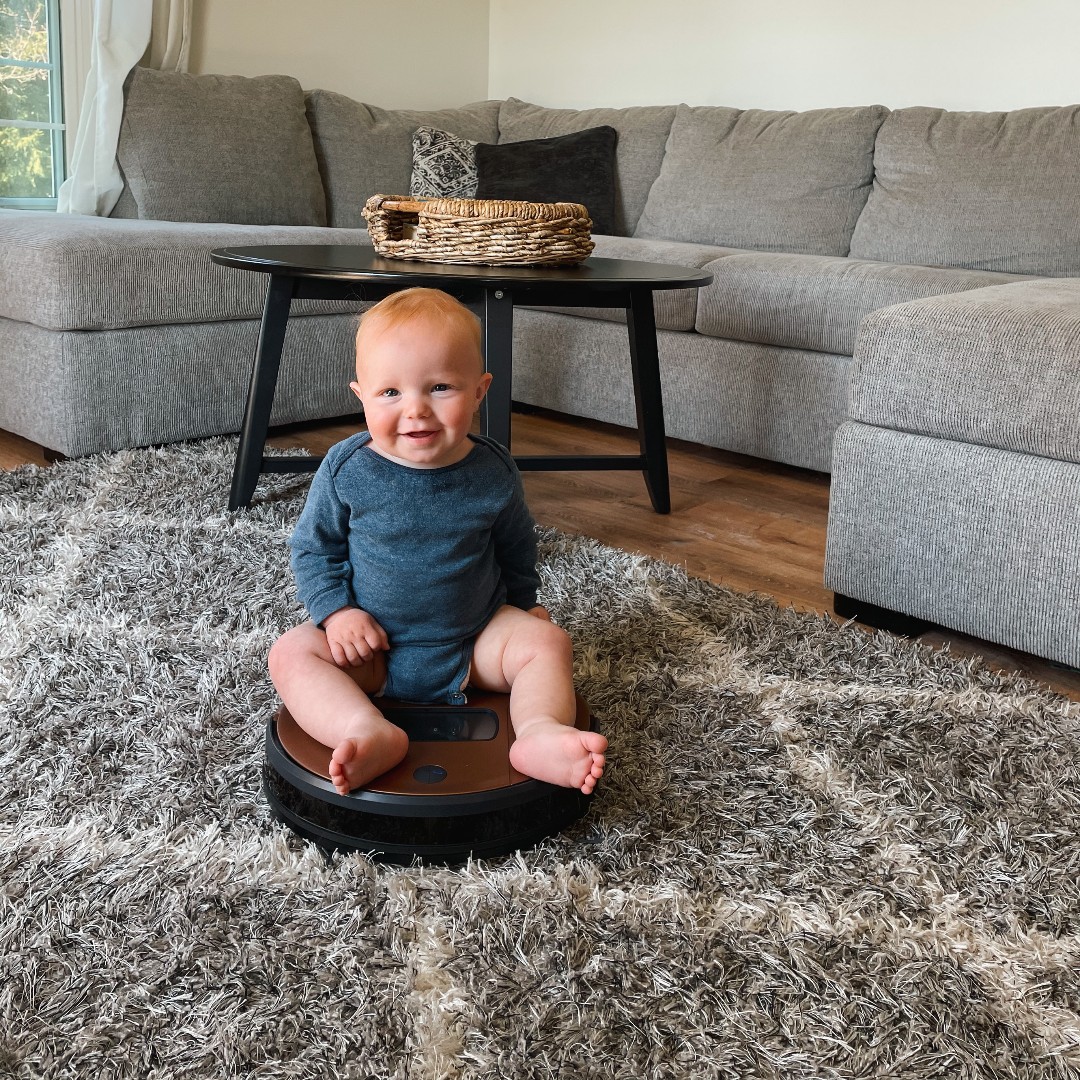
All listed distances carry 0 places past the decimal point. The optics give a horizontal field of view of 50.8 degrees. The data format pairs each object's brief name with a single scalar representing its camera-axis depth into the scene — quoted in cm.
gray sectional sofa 154
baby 112
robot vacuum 101
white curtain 303
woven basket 188
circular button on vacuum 104
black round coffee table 178
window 312
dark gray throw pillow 334
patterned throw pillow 342
